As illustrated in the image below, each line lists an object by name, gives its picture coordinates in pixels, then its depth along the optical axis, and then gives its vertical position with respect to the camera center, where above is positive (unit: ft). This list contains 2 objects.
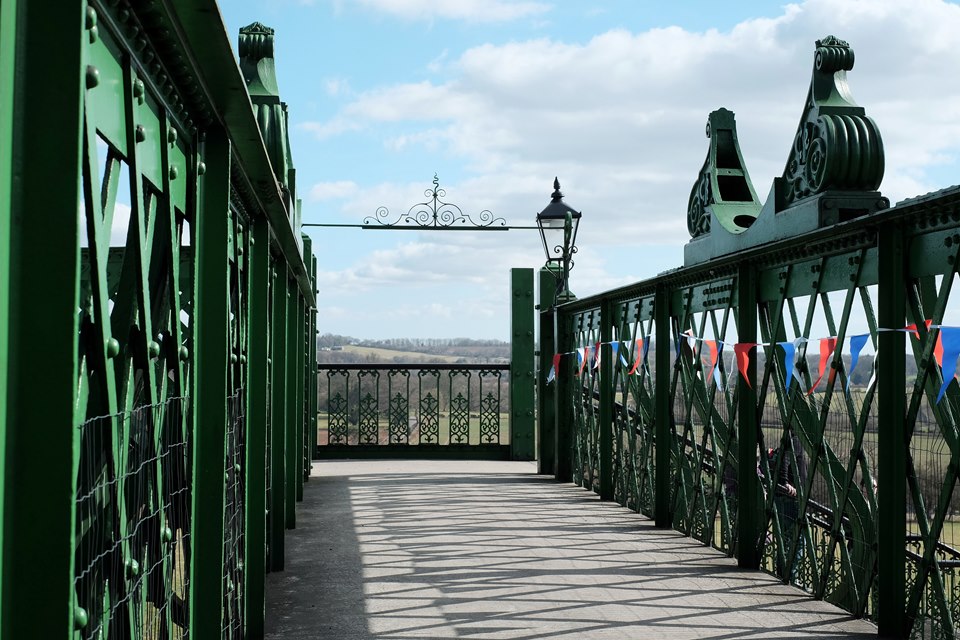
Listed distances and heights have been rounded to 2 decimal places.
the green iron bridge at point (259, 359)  5.05 +0.05
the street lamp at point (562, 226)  43.98 +5.68
